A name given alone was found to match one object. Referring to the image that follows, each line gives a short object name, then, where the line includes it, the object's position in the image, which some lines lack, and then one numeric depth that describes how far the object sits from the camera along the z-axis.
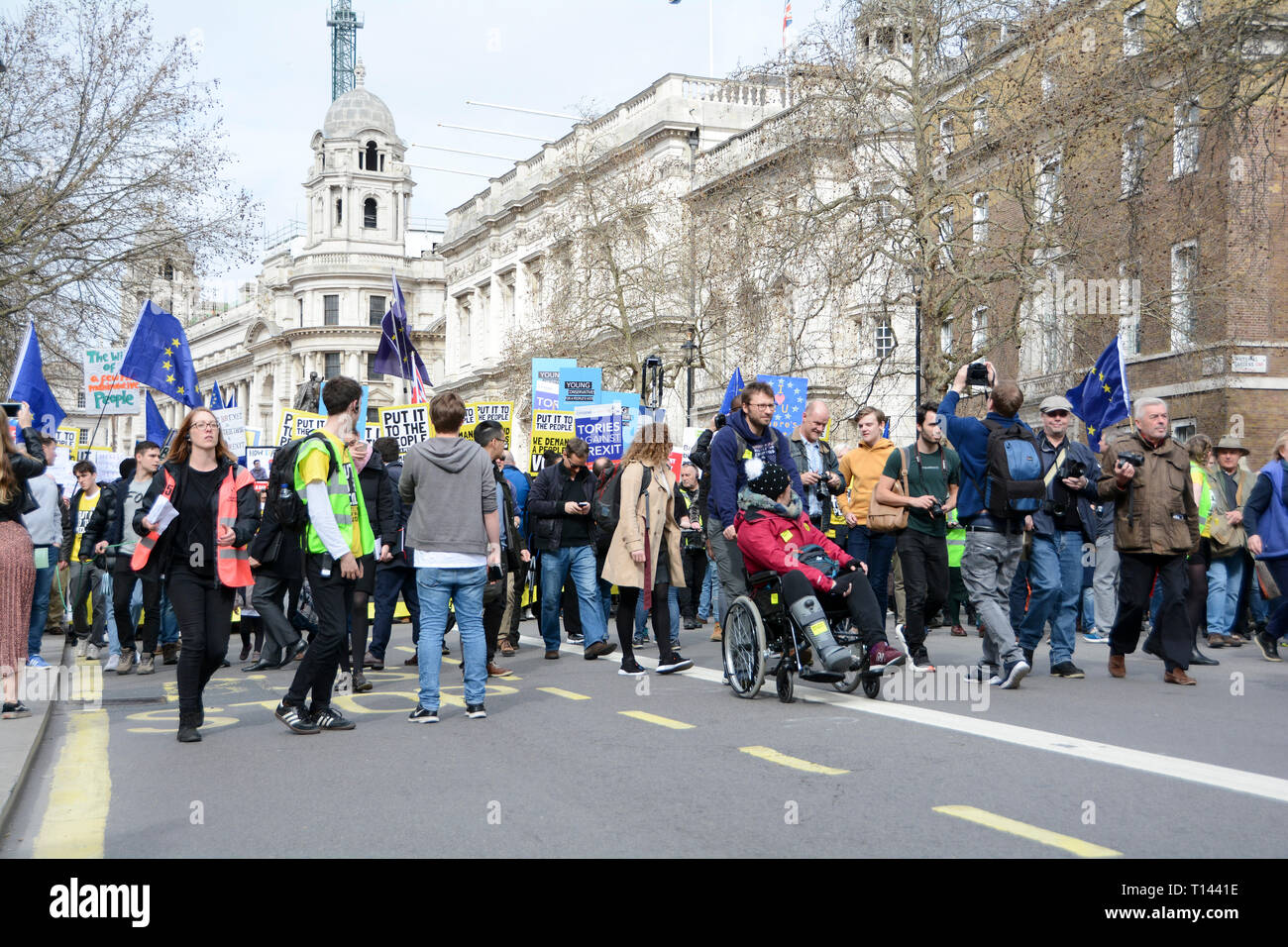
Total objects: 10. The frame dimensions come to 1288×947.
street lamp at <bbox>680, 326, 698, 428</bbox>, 32.44
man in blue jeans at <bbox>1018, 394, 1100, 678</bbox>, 10.04
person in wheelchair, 8.70
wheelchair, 8.85
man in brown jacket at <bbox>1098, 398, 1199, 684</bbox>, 9.98
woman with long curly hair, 10.81
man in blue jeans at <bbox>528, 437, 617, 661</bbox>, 12.60
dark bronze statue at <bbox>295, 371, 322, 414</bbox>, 26.52
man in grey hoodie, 8.79
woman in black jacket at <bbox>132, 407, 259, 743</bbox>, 8.30
